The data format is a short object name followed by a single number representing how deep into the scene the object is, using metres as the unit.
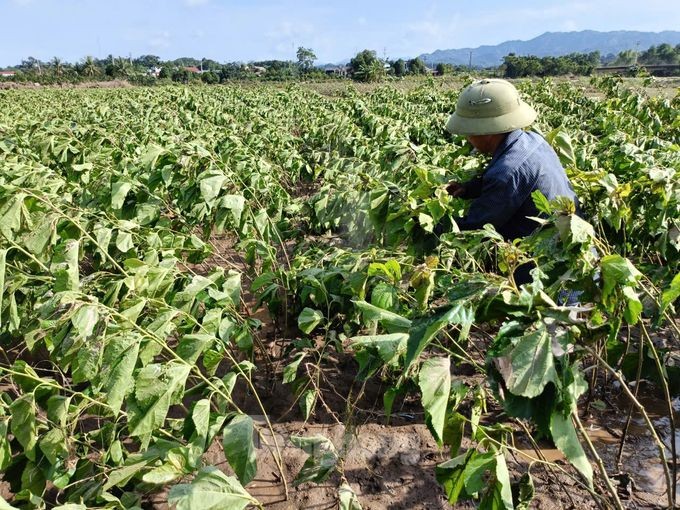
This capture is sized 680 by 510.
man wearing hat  2.27
